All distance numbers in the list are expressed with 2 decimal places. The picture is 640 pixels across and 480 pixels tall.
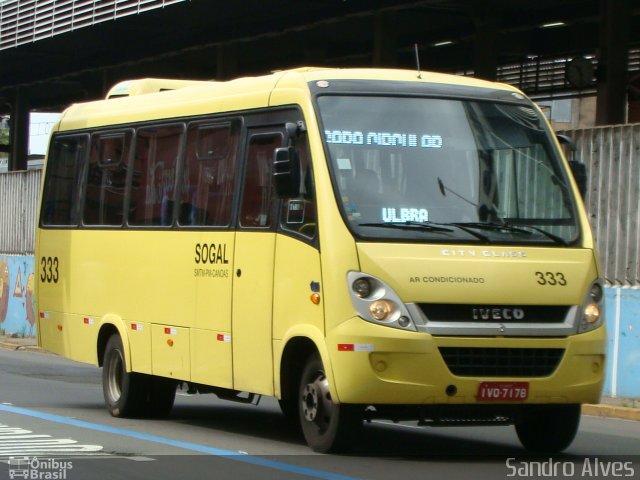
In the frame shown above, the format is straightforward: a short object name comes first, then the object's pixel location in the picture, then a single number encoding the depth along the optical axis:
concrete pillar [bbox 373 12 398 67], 28.64
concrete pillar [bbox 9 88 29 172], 44.53
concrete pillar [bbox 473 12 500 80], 28.98
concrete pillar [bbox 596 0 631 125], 25.38
